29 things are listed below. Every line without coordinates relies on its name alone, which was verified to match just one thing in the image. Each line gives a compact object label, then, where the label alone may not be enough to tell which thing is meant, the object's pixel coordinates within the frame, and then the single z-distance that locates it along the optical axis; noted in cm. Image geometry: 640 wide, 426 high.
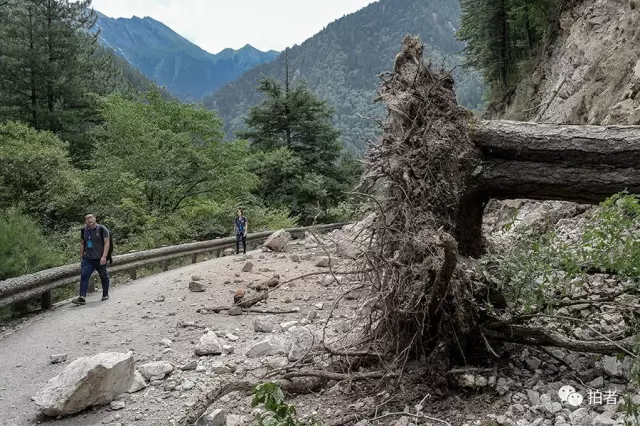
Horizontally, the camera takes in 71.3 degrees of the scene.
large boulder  379
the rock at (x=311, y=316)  634
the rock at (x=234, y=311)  695
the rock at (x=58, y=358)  517
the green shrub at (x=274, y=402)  264
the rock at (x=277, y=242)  1448
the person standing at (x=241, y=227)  1427
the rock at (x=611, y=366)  348
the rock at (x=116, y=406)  395
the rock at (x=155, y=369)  459
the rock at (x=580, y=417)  302
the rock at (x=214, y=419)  344
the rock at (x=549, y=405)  324
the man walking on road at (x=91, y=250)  823
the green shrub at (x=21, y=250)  828
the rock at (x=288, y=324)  610
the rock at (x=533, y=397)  339
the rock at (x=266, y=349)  506
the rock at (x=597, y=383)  342
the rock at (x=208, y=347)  523
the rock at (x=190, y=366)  481
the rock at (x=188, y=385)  434
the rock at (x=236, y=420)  355
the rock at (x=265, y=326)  607
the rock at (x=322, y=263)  990
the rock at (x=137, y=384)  427
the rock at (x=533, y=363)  388
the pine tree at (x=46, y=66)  2303
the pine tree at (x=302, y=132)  2998
